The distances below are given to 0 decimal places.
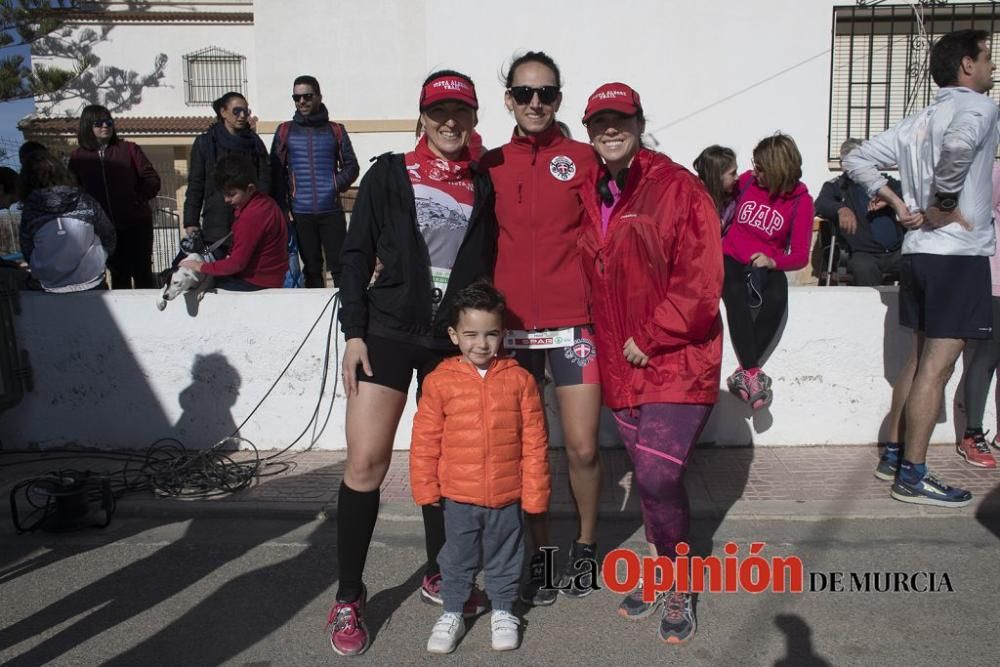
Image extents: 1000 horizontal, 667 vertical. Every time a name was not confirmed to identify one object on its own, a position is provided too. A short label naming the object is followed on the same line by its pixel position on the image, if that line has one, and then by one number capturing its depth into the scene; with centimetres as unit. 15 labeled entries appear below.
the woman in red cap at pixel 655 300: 316
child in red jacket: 569
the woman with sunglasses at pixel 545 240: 336
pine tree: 1820
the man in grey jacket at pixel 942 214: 422
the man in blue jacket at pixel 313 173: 700
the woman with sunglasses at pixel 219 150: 699
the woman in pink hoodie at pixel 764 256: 532
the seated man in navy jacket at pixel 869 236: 667
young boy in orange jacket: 318
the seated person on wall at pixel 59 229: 583
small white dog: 547
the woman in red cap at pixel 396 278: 322
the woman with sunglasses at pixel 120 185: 698
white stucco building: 1398
